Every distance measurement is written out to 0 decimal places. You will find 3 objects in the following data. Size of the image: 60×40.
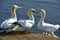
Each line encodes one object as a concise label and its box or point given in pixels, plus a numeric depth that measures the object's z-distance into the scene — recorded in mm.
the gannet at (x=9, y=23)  13828
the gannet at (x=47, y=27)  14523
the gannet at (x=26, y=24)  13942
